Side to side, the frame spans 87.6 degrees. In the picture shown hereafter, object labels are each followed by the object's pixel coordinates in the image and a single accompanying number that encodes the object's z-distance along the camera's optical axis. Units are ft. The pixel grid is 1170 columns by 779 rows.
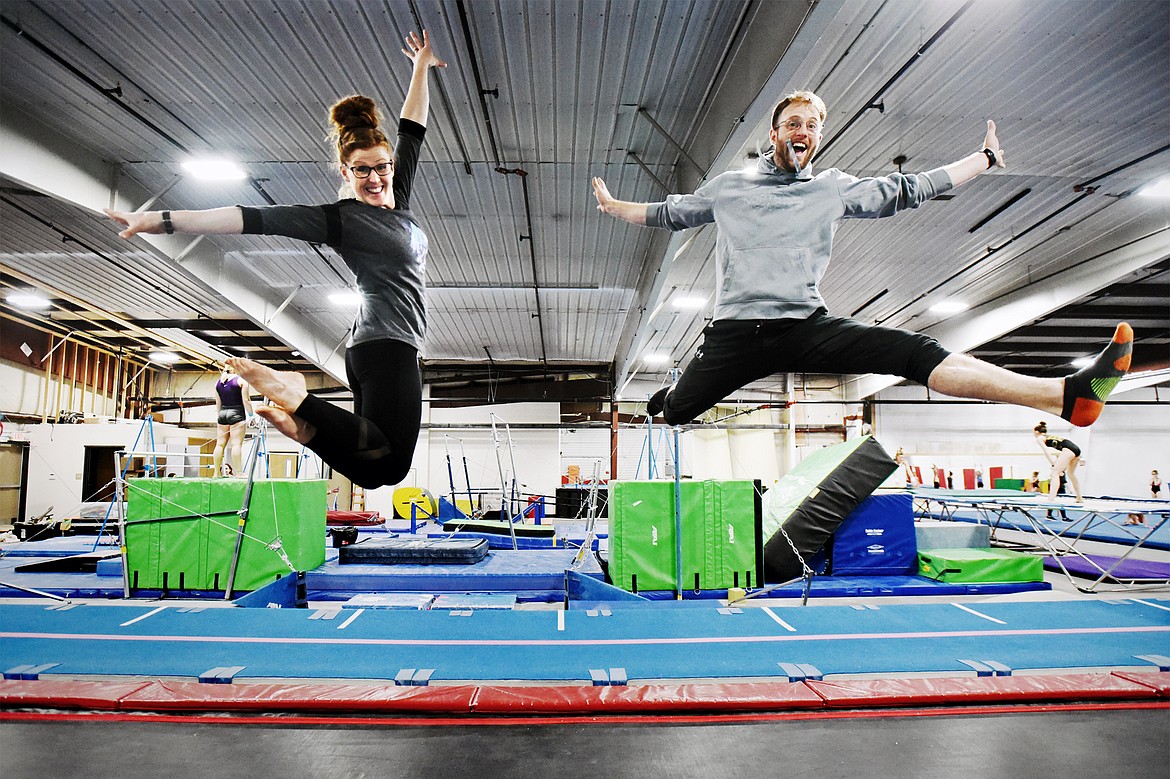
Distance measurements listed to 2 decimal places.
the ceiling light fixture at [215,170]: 17.69
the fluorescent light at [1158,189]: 20.71
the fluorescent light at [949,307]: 32.19
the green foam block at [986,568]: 17.92
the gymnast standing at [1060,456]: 26.73
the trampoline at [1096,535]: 16.42
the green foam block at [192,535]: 15.93
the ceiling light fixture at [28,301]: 29.06
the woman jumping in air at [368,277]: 4.94
